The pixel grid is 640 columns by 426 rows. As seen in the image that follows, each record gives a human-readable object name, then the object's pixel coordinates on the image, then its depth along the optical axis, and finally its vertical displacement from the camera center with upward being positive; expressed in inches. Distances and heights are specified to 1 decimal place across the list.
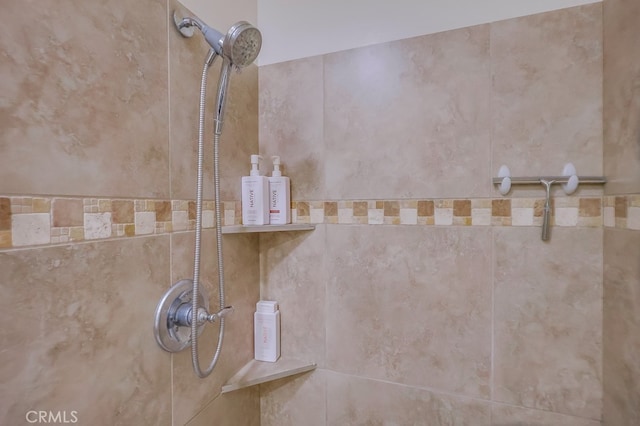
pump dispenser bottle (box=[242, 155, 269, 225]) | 37.0 +1.8
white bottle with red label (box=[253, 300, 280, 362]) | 40.3 -17.1
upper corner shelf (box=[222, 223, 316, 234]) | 34.0 -2.2
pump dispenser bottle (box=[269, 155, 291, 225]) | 38.8 +1.8
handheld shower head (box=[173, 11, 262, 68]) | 26.1 +15.9
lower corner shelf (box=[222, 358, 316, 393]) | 35.5 -21.2
